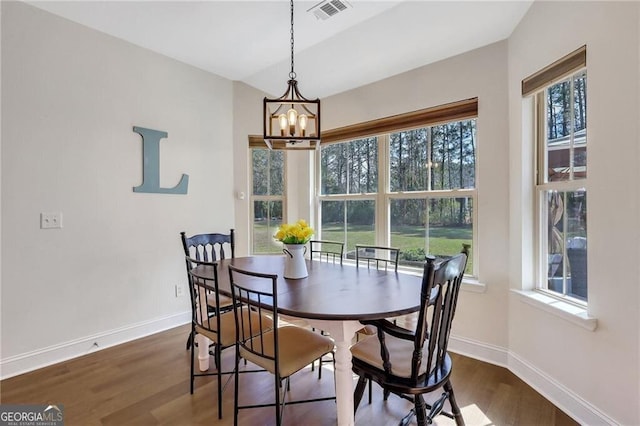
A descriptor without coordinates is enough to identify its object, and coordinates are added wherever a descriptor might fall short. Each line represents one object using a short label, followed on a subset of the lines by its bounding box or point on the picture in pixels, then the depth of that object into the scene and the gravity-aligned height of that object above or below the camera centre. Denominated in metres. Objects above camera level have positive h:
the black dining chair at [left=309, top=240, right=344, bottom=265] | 3.71 -0.43
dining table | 1.46 -0.45
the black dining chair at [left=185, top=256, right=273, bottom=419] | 1.84 -0.74
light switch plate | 2.42 -0.04
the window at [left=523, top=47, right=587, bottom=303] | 1.94 +0.23
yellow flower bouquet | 2.04 -0.13
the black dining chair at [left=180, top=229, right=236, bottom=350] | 2.50 -0.25
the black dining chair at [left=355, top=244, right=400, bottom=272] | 3.22 -0.44
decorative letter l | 2.97 +0.52
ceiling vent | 2.25 +1.52
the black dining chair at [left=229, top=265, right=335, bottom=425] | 1.53 -0.73
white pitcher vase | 2.08 -0.32
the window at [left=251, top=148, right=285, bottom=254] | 3.88 +0.19
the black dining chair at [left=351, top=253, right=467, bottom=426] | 1.32 -0.71
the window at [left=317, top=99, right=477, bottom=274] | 2.80 +0.29
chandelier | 2.05 +0.59
